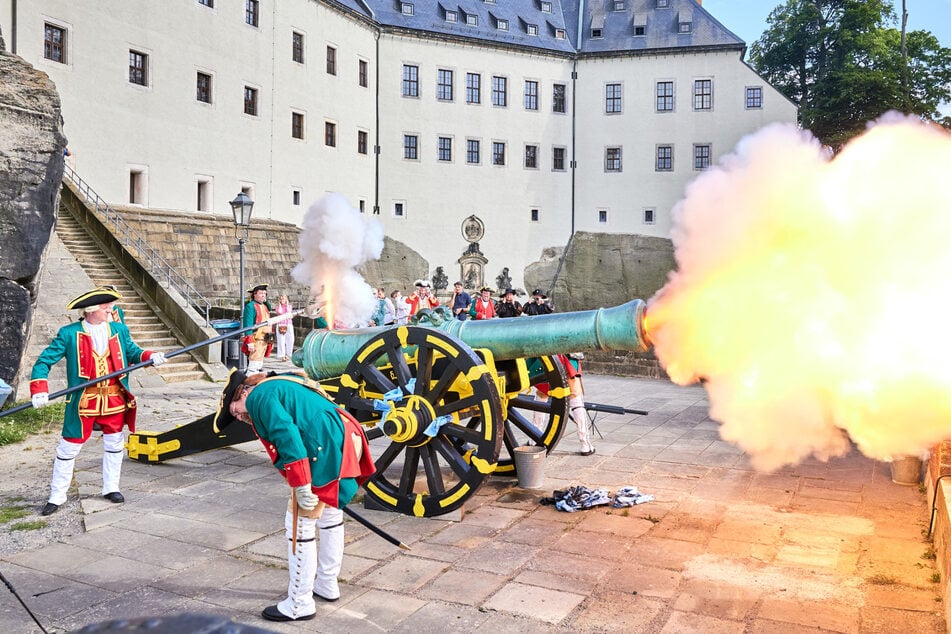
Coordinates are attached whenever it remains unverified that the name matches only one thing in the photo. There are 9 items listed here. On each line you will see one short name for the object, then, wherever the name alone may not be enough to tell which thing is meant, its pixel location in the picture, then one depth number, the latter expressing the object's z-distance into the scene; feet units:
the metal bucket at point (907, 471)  23.57
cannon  19.70
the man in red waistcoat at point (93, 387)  21.67
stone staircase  51.05
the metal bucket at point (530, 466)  23.30
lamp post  46.65
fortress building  92.02
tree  116.67
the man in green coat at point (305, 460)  14.64
